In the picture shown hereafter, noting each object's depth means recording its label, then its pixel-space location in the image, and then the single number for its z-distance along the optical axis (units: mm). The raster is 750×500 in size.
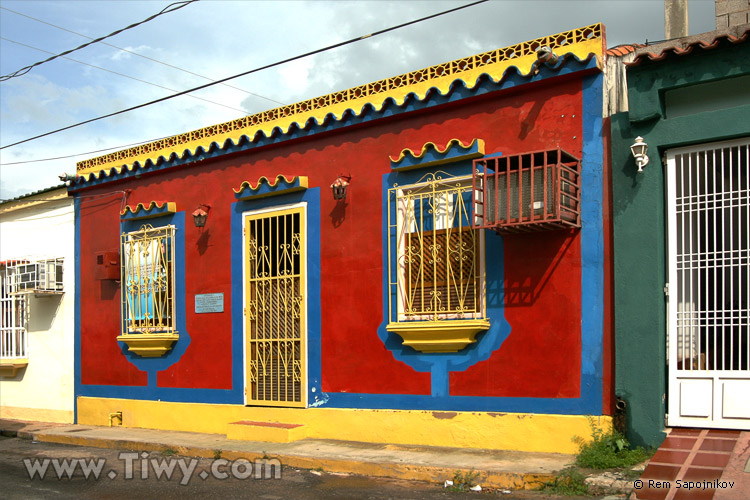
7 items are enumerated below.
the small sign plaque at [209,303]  11156
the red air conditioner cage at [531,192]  7430
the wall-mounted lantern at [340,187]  9586
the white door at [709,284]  6867
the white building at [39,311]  13523
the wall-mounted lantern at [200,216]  11281
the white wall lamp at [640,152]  7301
